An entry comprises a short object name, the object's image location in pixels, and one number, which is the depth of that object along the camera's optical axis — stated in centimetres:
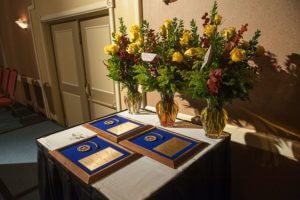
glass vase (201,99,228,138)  117
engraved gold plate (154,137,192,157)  108
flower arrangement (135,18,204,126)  116
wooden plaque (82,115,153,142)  127
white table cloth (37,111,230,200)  82
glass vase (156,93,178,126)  137
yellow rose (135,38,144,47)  130
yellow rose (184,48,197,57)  108
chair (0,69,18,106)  366
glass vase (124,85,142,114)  162
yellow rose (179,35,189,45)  114
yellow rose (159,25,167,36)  124
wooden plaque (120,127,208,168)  103
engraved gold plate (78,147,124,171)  98
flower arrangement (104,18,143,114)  137
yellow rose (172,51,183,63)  109
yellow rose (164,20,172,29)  121
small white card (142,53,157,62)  112
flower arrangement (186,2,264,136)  96
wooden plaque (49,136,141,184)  92
